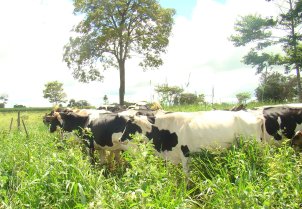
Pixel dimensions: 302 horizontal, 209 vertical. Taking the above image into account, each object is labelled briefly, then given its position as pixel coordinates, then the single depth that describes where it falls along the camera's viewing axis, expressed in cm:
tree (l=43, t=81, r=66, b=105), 7894
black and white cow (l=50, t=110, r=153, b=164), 830
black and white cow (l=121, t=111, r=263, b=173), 638
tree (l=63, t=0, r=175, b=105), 2958
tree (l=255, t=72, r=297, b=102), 3013
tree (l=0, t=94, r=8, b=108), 10231
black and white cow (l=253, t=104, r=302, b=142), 677
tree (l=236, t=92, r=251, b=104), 3236
